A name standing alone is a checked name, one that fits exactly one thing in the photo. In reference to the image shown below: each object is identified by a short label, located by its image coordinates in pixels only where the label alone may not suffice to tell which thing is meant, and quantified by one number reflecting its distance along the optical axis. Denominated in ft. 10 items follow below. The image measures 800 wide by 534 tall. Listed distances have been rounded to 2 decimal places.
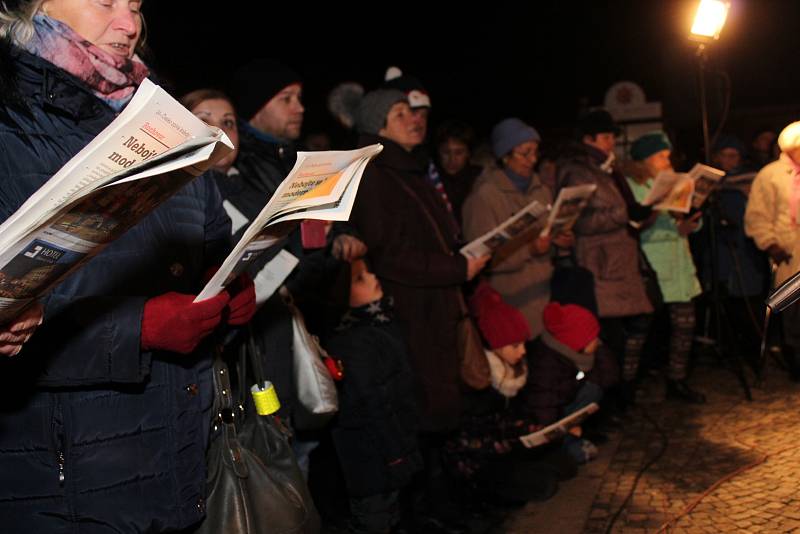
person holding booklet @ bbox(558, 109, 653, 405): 18.72
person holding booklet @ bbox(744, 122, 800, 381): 11.18
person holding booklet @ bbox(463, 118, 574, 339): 16.78
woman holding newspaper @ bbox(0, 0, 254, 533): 6.04
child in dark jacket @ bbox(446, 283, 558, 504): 13.99
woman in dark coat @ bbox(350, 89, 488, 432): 13.29
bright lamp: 15.97
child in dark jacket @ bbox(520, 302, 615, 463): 15.52
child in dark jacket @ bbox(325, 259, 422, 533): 11.68
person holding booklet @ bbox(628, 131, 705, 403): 20.03
